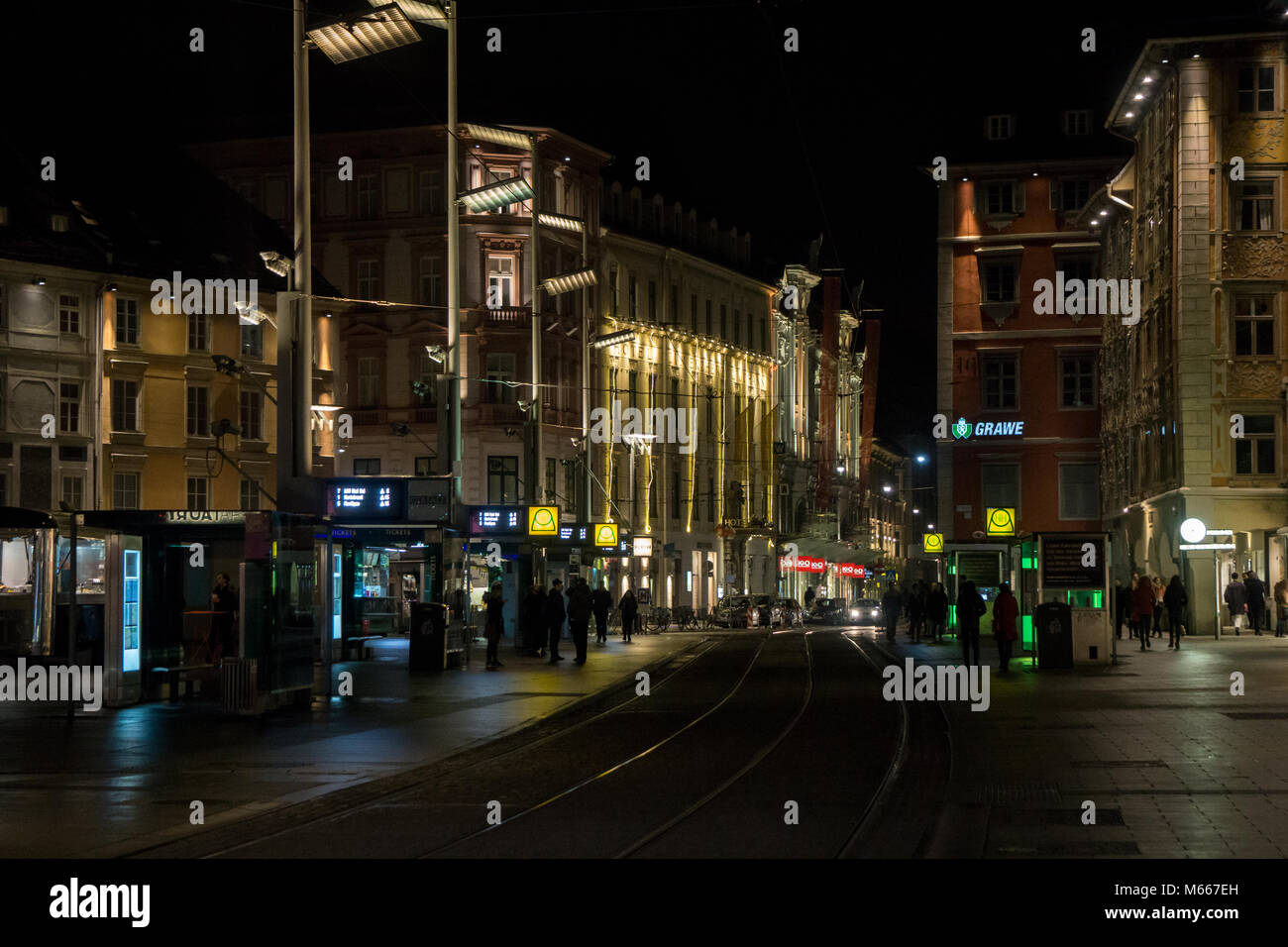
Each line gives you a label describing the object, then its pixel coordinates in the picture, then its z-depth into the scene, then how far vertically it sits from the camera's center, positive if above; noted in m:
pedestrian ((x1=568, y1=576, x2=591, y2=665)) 41.72 -1.34
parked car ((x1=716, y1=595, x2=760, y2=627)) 79.50 -2.61
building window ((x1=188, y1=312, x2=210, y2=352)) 63.19 +7.78
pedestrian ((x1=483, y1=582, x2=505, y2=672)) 37.94 -1.29
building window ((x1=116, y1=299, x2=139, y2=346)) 60.69 +7.83
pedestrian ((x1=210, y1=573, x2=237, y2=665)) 28.84 -0.96
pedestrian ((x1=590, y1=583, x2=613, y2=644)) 48.81 -1.26
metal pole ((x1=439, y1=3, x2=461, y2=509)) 39.22 +5.73
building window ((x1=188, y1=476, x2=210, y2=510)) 62.34 +2.21
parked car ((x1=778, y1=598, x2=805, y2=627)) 85.00 -2.78
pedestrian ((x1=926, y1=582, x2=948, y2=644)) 51.91 -1.48
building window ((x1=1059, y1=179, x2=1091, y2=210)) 69.81 +13.61
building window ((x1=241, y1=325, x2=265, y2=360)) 65.19 +7.69
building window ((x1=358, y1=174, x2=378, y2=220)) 76.12 +14.91
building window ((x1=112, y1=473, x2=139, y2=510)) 60.25 +2.21
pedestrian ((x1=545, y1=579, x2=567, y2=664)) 43.88 -1.36
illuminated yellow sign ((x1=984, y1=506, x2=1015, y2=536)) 48.50 +0.81
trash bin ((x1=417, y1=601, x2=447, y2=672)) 37.75 -1.70
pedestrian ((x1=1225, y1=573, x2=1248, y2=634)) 48.91 -1.24
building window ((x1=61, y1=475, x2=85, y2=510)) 58.53 +2.13
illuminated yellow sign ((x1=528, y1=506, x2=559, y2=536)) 47.50 +0.90
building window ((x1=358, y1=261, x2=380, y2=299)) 76.00 +11.49
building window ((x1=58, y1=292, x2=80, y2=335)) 58.94 +7.88
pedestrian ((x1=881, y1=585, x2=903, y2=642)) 55.59 -1.66
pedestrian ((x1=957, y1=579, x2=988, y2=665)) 36.44 -1.17
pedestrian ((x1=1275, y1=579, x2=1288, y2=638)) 48.59 -1.54
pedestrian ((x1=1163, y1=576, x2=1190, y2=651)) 43.75 -1.34
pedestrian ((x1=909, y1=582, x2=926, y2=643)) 55.03 -1.72
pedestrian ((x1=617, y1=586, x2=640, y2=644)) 57.97 -1.77
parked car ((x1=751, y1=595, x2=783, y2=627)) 80.75 -2.53
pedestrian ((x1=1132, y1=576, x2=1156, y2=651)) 43.78 -1.31
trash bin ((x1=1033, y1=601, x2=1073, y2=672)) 35.91 -1.60
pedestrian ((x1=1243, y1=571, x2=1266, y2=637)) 47.50 -1.21
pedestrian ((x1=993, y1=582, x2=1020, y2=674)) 36.22 -1.41
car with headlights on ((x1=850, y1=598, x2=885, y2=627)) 92.44 -3.05
